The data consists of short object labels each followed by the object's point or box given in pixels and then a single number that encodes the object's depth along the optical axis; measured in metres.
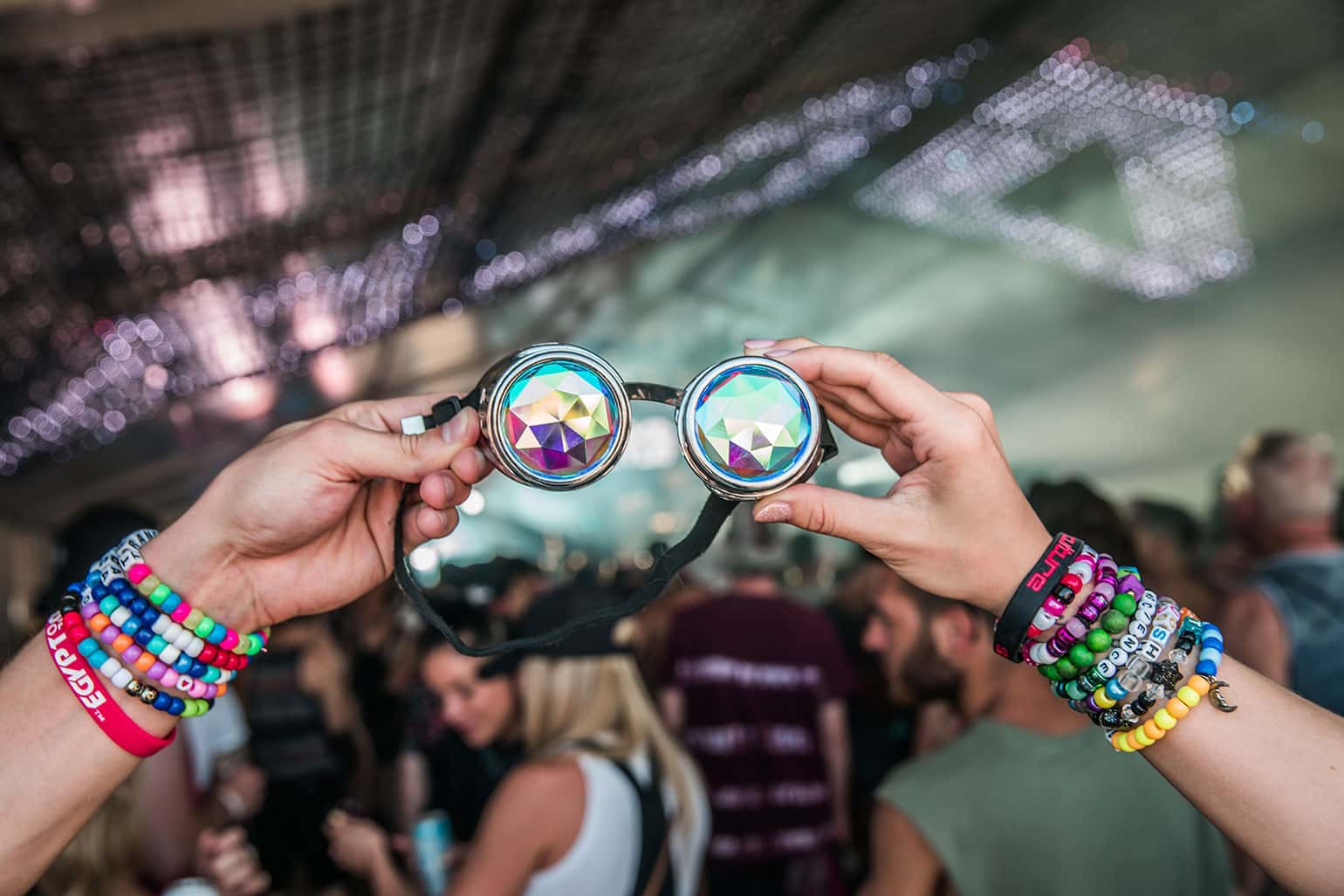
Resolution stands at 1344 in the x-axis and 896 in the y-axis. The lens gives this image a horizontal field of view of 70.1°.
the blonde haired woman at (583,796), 1.89
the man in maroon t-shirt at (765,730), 3.03
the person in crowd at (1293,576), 2.54
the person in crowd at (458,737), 2.42
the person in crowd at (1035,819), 1.65
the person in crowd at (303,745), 2.19
